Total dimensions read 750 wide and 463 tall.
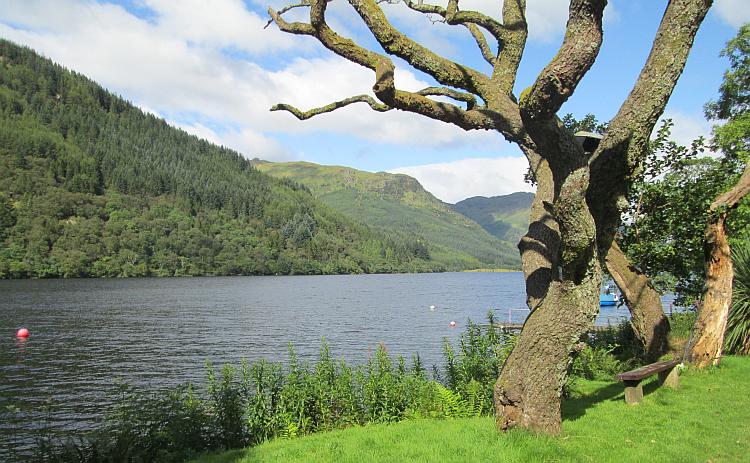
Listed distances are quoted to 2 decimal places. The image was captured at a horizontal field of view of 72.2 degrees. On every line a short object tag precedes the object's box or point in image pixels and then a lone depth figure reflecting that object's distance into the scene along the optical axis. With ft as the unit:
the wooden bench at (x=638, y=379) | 29.14
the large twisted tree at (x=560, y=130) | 19.31
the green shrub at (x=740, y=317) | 43.65
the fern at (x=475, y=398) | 34.83
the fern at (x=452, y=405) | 34.42
